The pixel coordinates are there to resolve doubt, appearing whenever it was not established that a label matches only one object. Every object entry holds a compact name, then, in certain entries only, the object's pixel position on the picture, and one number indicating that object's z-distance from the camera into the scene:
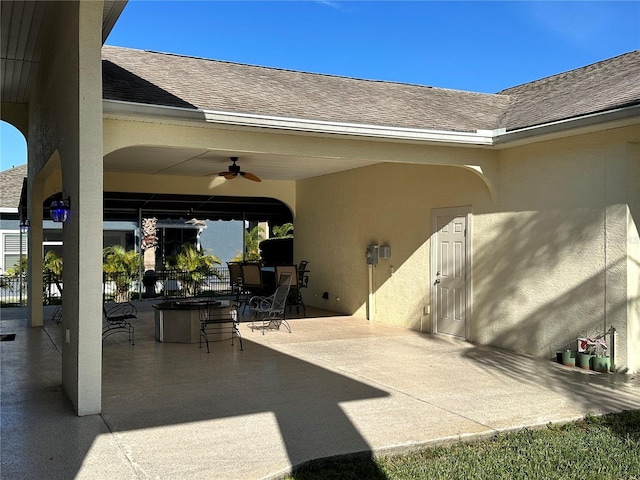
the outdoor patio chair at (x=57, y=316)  12.25
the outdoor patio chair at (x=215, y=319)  9.49
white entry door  9.70
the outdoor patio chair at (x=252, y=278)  13.94
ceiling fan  10.66
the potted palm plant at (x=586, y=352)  7.39
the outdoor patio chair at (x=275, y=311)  10.83
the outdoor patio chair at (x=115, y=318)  9.10
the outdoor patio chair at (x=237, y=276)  15.21
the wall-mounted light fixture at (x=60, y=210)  6.03
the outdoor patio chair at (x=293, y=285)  13.42
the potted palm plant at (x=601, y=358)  7.24
